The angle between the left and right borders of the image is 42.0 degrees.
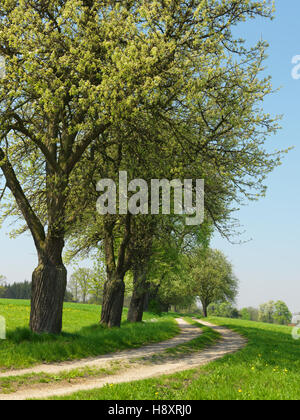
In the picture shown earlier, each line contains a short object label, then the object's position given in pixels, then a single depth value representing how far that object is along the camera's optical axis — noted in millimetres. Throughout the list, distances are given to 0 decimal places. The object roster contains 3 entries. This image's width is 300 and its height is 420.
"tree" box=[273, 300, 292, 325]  164250
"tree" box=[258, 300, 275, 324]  169875
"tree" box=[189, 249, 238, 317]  74000
